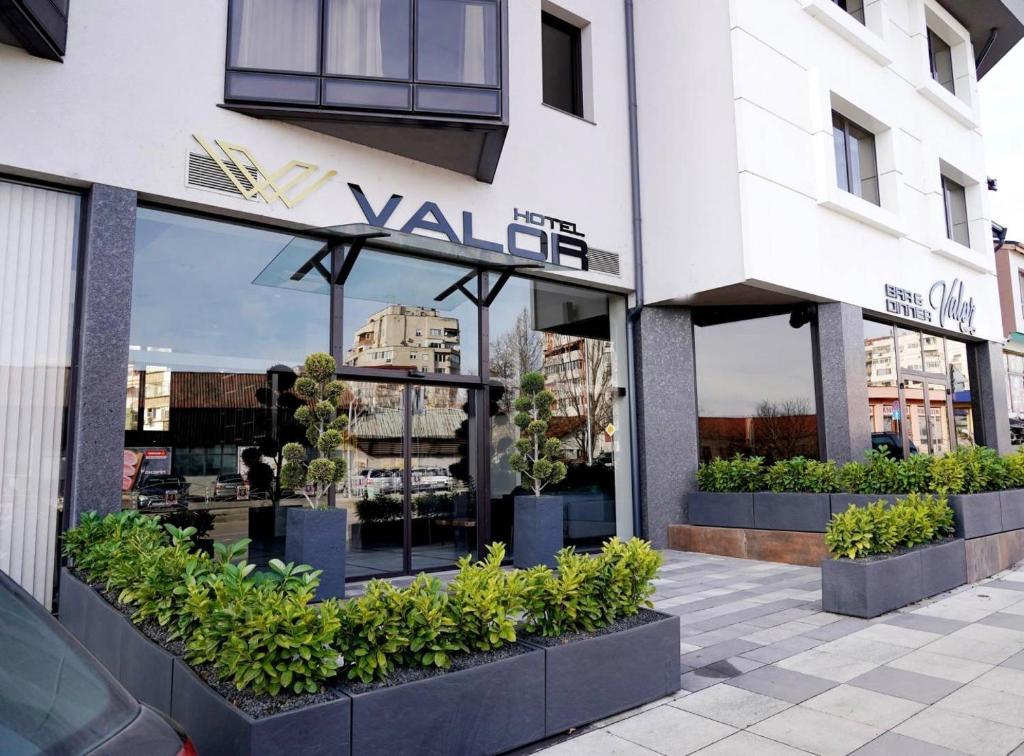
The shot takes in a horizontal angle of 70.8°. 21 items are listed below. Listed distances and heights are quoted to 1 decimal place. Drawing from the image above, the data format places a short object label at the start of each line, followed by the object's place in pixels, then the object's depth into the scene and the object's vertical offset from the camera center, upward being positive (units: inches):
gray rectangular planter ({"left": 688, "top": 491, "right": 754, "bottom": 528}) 430.0 -37.5
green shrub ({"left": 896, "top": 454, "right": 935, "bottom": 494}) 362.0 -14.5
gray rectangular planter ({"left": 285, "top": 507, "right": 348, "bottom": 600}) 281.4 -34.9
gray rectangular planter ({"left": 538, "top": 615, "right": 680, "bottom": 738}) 165.2 -54.4
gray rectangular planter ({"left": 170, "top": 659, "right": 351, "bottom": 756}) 121.9 -47.7
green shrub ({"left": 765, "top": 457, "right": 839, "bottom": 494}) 400.2 -16.7
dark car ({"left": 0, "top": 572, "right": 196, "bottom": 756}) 66.6 -24.0
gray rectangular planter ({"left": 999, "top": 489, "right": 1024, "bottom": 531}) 374.0 -33.9
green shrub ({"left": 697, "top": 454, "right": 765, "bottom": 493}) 436.5 -16.7
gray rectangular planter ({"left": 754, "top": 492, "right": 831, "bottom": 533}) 391.9 -36.1
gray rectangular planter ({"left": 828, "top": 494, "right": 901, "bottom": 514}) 374.0 -28.2
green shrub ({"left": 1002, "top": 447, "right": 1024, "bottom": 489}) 399.9 -15.3
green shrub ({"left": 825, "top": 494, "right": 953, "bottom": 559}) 287.4 -33.7
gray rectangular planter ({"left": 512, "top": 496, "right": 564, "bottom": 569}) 351.9 -38.6
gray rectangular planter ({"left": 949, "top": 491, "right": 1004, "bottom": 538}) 339.0 -33.7
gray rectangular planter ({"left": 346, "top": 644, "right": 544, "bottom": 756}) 135.6 -52.1
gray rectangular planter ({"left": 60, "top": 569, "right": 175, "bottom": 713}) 152.6 -46.3
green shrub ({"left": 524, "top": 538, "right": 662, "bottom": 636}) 176.7 -35.0
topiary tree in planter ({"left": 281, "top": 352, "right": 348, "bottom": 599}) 283.0 -8.8
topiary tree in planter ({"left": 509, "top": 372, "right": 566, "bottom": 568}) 352.5 -11.6
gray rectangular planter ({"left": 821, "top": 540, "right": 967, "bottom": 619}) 275.7 -54.2
